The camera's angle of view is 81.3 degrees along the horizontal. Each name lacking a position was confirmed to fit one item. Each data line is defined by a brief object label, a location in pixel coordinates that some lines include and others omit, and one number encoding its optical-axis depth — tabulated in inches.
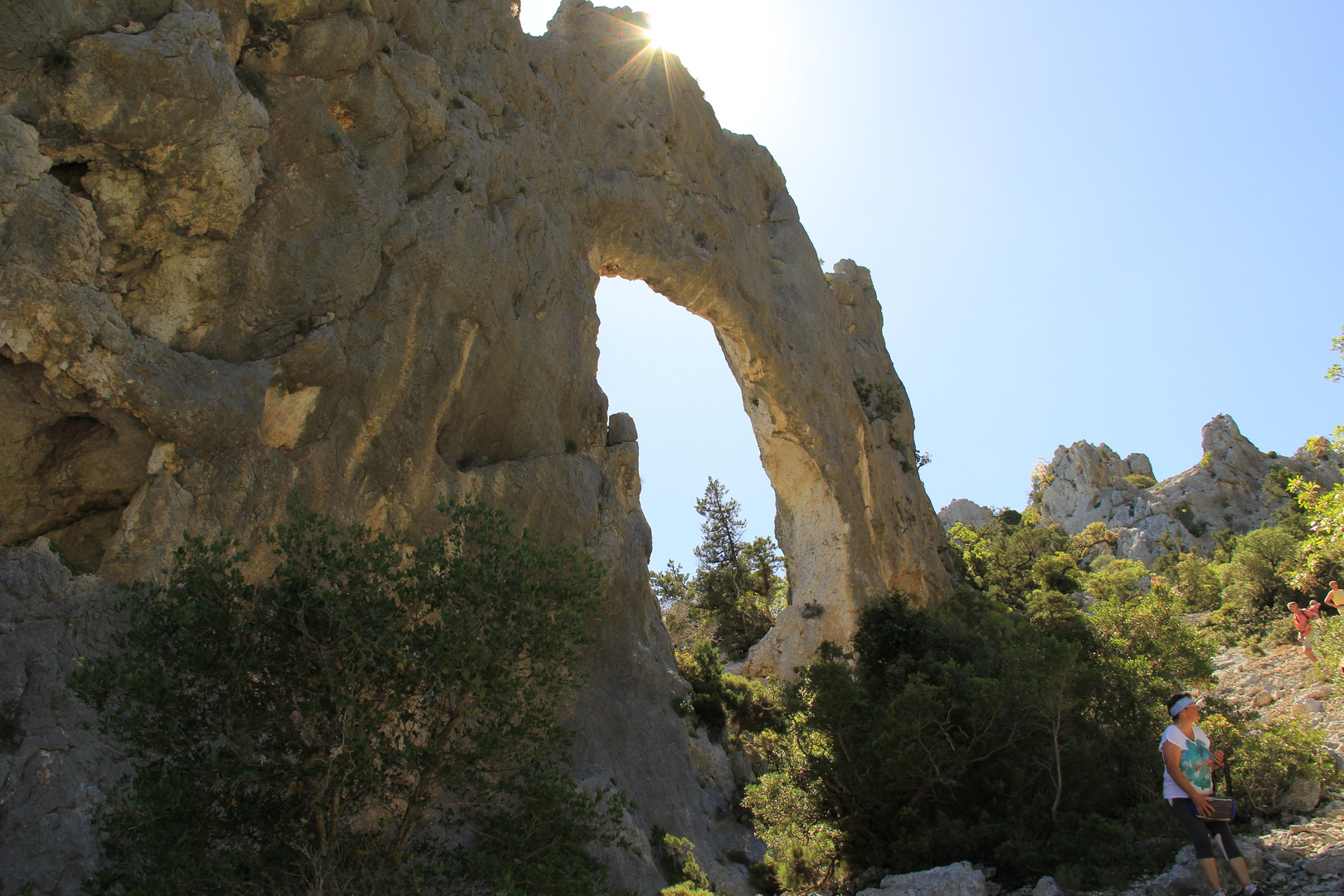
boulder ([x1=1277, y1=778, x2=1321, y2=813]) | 373.1
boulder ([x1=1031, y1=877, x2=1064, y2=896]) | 335.6
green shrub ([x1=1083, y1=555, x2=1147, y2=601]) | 1151.0
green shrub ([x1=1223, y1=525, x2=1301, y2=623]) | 927.7
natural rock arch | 346.9
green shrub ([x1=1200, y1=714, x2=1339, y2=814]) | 383.2
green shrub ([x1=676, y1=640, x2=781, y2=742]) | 649.0
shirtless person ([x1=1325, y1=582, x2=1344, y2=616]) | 485.7
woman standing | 246.4
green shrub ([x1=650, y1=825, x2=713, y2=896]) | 457.1
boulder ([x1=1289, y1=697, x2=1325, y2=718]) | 538.0
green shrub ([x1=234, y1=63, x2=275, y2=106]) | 445.1
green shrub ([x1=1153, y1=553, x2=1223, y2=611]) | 1161.4
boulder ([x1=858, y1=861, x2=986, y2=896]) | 356.2
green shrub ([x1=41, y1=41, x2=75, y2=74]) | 349.7
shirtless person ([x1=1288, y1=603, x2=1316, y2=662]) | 737.6
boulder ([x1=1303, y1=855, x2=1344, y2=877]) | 283.7
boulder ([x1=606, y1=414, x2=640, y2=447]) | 681.0
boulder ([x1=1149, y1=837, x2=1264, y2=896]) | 269.3
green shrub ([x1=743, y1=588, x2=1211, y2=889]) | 434.6
